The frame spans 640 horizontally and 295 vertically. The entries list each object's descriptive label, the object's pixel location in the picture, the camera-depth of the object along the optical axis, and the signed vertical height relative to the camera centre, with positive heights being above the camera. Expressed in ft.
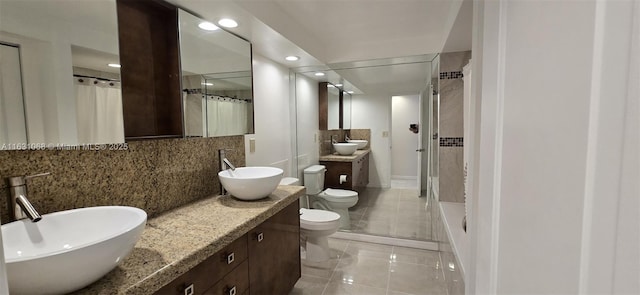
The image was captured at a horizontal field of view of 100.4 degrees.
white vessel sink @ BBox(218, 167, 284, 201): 5.45 -1.14
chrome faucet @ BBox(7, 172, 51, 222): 3.03 -0.77
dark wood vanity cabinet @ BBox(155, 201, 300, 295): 3.79 -2.35
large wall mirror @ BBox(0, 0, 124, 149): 3.15 +0.78
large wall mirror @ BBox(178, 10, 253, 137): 5.55 +1.22
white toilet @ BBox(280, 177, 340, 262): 8.02 -3.06
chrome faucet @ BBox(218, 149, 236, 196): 6.48 -0.80
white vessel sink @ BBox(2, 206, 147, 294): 2.26 -1.18
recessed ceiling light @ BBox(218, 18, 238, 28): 5.91 +2.46
